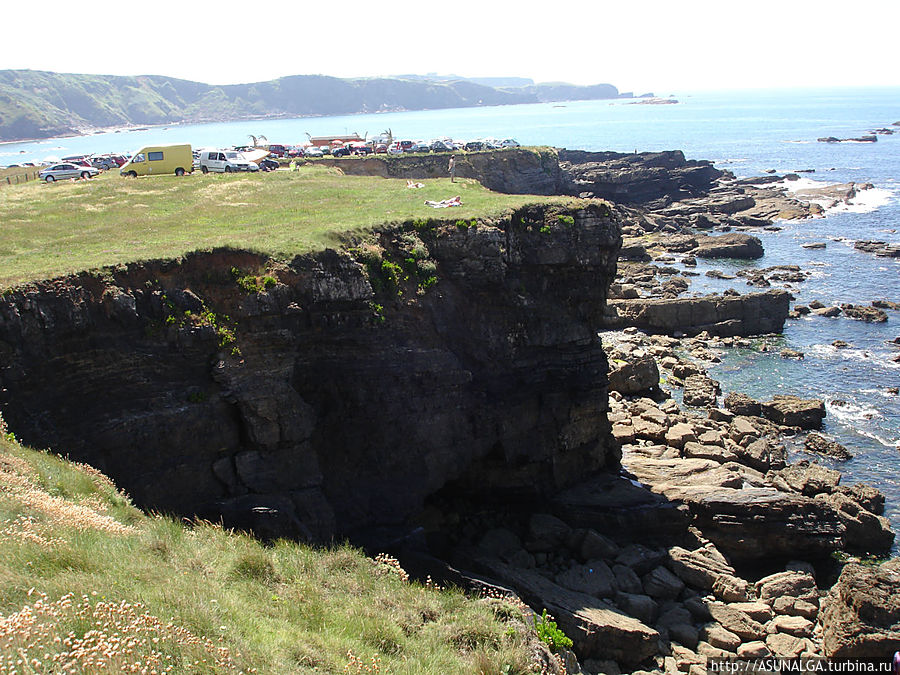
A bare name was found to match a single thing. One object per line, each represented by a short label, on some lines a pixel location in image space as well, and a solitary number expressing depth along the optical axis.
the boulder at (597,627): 20.23
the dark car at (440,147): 87.28
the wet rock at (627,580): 23.55
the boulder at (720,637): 20.83
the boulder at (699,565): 24.06
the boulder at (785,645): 20.30
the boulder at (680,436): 33.44
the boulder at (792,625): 21.20
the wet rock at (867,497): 28.28
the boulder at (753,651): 20.30
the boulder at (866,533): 26.09
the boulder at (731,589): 23.41
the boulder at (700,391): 38.93
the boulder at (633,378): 40.22
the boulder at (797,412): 35.84
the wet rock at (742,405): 37.56
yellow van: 45.09
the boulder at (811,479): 29.58
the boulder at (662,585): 23.55
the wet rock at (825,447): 32.94
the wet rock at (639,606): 22.11
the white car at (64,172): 48.12
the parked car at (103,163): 60.44
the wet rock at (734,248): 70.44
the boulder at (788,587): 23.23
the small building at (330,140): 92.50
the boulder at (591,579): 22.99
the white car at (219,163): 48.97
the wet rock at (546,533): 25.73
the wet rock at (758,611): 22.22
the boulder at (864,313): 50.97
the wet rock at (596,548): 25.06
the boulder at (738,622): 21.34
